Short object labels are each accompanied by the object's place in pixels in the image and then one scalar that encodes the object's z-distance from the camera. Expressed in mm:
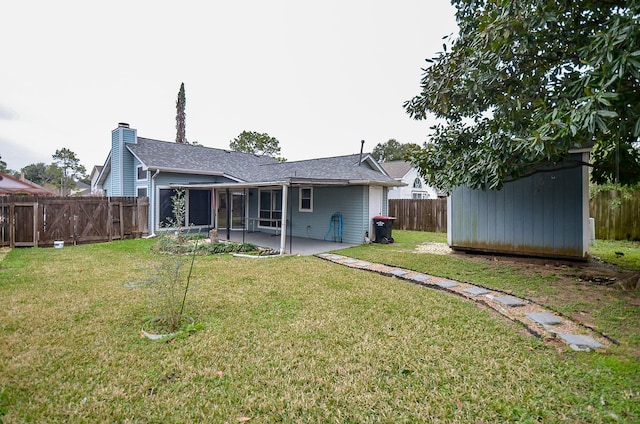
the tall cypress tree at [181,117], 29094
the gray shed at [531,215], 7207
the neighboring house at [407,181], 25203
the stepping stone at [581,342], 3217
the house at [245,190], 11266
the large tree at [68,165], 42325
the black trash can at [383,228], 10953
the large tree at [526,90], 3775
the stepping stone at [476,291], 5156
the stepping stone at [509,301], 4586
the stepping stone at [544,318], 3879
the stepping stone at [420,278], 5994
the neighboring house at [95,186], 16581
